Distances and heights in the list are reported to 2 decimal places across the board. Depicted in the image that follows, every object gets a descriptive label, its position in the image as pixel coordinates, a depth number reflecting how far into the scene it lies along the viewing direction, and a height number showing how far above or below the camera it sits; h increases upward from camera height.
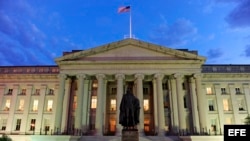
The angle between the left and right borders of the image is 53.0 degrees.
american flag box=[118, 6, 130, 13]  45.66 +19.72
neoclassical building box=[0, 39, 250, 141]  44.59 +5.34
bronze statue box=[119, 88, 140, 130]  18.97 +0.62
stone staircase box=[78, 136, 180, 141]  39.66 -2.94
